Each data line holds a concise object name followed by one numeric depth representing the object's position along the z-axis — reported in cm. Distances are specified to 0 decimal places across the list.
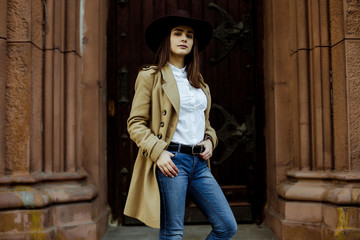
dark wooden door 390
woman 208
